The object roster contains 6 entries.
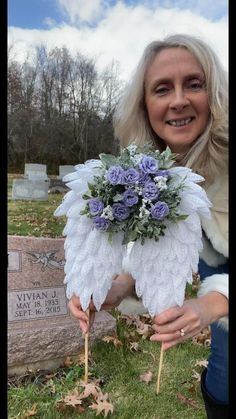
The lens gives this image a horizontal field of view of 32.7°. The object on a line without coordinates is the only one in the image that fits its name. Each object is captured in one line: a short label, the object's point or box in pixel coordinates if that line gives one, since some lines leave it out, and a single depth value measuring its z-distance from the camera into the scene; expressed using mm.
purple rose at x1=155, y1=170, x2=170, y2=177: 659
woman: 758
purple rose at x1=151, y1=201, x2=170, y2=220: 634
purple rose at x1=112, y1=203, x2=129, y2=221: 651
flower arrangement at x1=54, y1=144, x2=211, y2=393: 649
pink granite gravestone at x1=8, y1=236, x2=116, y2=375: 1504
